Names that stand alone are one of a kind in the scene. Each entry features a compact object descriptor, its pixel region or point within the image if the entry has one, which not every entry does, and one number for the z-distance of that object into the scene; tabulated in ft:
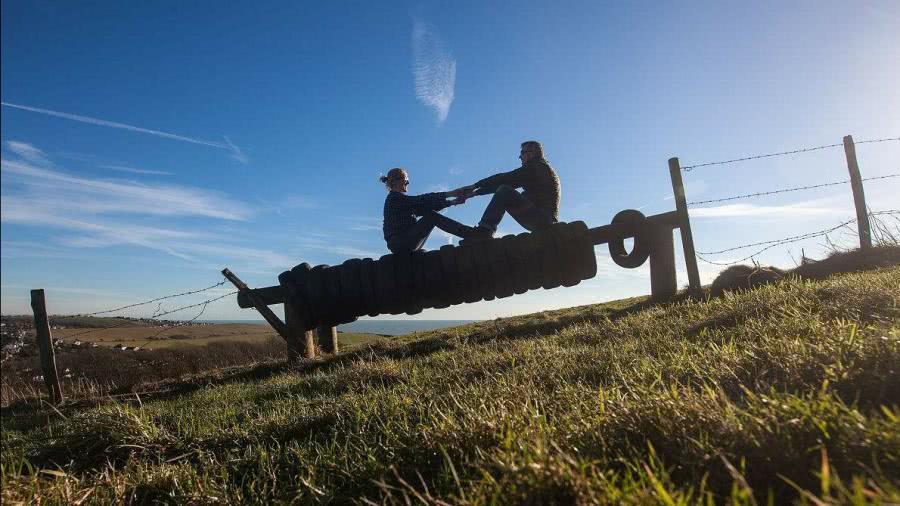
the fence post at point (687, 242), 30.48
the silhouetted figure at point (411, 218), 26.91
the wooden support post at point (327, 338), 34.22
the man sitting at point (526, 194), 26.81
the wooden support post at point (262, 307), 31.30
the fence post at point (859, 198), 31.24
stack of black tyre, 25.18
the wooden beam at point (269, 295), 31.07
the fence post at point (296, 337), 29.60
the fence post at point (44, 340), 31.45
